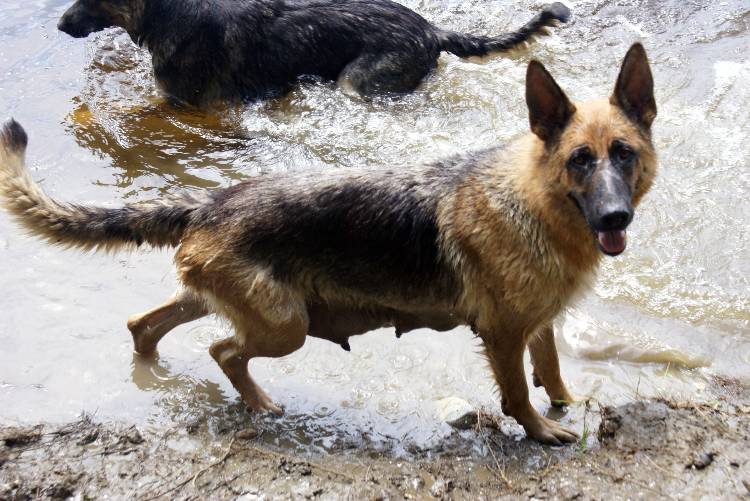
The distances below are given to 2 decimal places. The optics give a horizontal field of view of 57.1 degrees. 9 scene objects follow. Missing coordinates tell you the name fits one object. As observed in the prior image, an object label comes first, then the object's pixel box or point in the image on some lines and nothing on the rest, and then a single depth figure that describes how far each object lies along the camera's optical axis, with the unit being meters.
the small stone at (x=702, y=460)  3.62
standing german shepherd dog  3.84
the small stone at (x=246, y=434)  4.15
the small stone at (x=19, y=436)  3.93
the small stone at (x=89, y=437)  3.99
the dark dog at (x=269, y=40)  8.14
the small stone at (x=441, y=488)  3.66
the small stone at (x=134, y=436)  4.02
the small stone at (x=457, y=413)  4.29
